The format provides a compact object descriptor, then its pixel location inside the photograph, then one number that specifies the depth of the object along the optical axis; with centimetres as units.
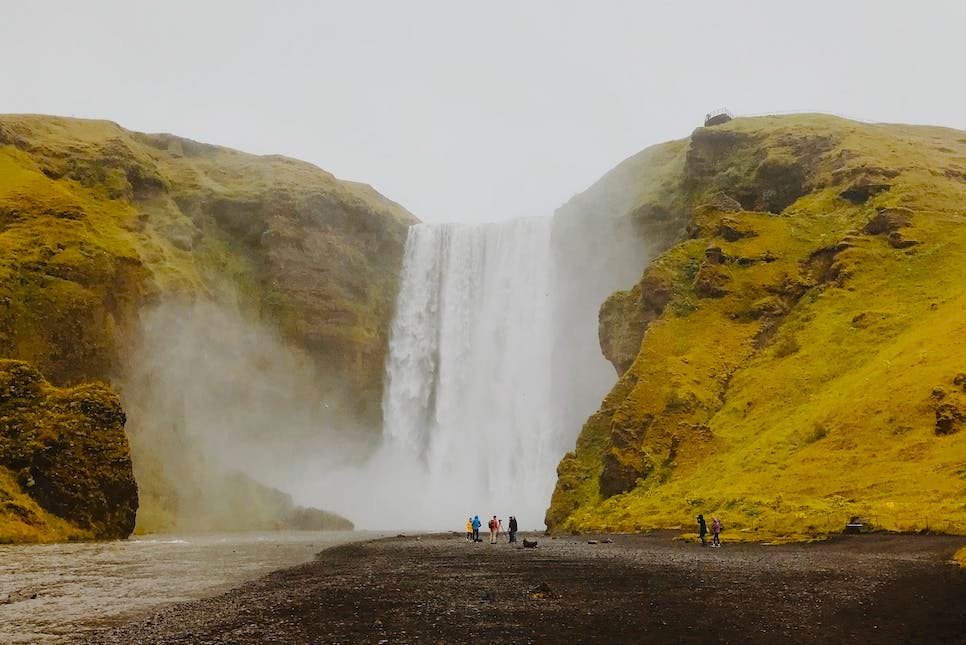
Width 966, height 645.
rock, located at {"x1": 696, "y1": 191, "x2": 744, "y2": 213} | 6538
